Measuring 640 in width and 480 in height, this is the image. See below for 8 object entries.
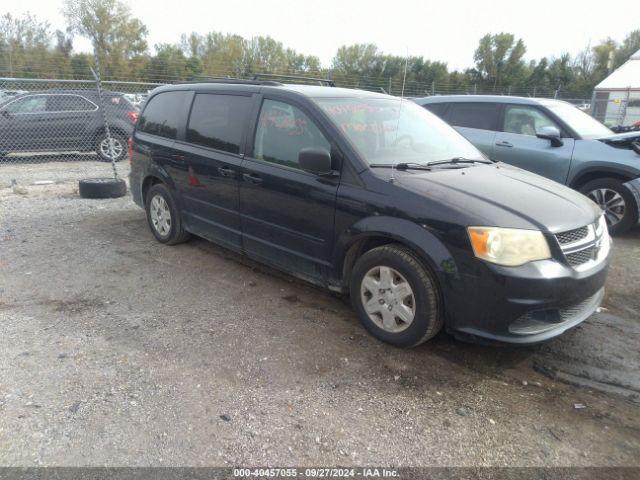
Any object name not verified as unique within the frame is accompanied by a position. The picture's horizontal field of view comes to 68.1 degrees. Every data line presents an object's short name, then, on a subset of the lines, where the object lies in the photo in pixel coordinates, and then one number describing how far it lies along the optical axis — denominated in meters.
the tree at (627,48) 54.09
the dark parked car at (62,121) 10.11
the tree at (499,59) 51.84
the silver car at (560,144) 6.02
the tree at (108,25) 42.28
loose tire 7.39
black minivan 2.89
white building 20.67
